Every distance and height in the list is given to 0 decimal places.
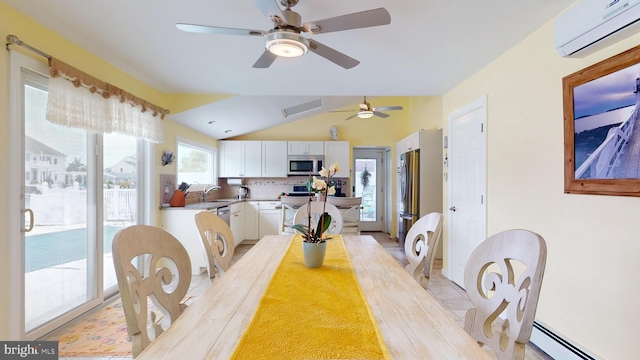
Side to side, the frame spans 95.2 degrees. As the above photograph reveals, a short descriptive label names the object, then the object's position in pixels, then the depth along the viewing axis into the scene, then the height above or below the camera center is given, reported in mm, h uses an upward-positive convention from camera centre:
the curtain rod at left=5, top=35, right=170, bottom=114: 1790 +860
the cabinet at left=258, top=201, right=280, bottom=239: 5520 -733
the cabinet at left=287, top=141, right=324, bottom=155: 5926 +674
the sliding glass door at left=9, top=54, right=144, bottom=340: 1931 -247
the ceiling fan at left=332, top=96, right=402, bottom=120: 4234 +1019
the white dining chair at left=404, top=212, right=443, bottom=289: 1586 -375
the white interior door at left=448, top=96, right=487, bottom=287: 2887 -25
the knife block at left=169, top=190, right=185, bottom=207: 3811 -254
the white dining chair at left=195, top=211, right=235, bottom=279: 1563 -350
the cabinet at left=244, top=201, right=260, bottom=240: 5512 -733
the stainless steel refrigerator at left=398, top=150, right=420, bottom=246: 4434 -176
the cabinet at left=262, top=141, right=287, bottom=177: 5906 +431
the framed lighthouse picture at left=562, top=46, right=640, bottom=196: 1488 +297
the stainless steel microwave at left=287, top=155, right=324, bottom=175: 5871 +327
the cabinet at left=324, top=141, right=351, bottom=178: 5941 +573
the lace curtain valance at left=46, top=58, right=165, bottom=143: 2102 +649
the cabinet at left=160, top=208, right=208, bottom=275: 3627 -564
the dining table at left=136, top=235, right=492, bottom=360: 730 -427
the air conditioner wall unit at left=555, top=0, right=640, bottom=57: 1419 +816
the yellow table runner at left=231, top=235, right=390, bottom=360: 738 -433
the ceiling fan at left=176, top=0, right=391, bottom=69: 1436 +813
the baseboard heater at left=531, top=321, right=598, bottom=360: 1807 -1103
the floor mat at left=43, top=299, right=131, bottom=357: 2041 -1190
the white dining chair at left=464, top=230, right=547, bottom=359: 868 -374
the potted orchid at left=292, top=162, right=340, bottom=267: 1444 -278
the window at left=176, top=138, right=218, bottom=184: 4668 +318
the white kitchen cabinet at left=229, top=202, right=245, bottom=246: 4831 -701
